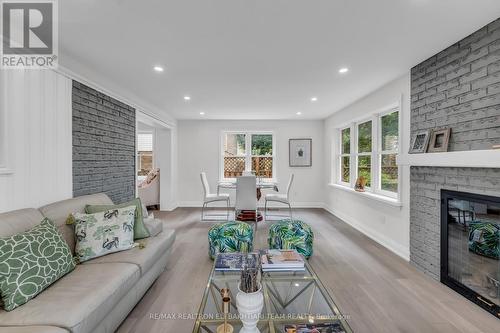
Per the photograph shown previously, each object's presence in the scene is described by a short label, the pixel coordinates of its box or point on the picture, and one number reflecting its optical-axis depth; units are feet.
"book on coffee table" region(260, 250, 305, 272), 6.46
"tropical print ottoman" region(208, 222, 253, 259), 9.86
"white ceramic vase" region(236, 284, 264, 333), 4.22
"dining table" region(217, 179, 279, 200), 16.50
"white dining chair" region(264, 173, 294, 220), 16.75
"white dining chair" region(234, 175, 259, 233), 14.51
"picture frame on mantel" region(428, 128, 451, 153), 7.97
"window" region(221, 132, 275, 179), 21.50
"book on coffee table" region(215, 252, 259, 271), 6.53
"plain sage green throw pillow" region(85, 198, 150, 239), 7.91
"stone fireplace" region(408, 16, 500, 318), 6.70
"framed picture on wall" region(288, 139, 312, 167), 21.25
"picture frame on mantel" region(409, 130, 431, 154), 8.73
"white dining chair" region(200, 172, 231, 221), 16.61
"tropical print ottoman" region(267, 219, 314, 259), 9.91
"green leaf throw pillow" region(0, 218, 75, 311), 4.54
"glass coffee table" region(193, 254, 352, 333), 4.56
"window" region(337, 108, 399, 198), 12.00
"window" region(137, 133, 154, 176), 23.53
